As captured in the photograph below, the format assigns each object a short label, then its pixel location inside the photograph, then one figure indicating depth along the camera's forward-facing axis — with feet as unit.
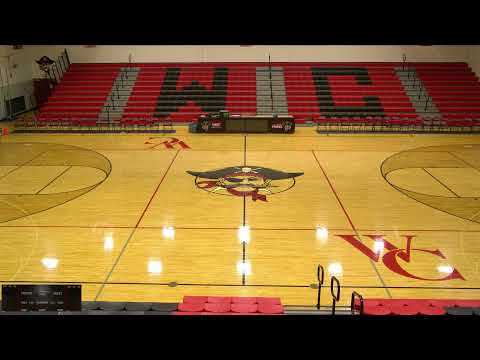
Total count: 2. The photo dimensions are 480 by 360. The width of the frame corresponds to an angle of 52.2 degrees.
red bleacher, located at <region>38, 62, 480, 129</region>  78.02
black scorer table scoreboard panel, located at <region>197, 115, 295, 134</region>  71.36
